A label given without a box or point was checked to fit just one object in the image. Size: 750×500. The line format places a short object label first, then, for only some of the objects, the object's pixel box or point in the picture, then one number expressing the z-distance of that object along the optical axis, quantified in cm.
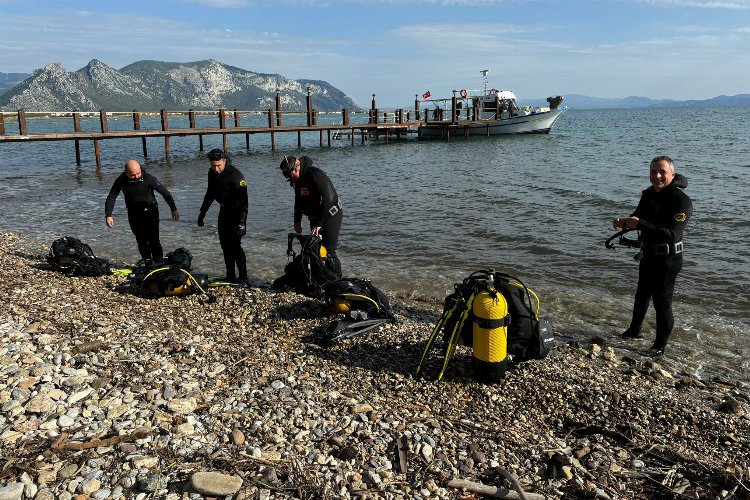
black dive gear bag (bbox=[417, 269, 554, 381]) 468
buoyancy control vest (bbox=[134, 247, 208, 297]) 721
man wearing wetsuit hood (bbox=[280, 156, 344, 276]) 718
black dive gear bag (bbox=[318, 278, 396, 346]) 601
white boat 4691
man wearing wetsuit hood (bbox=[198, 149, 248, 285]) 753
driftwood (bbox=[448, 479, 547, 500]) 328
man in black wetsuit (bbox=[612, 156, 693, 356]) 568
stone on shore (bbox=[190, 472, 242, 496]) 313
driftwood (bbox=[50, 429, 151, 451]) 343
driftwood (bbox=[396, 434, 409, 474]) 356
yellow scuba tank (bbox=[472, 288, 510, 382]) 464
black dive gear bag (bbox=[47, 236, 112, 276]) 823
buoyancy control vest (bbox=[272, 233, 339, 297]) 720
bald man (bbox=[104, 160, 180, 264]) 800
